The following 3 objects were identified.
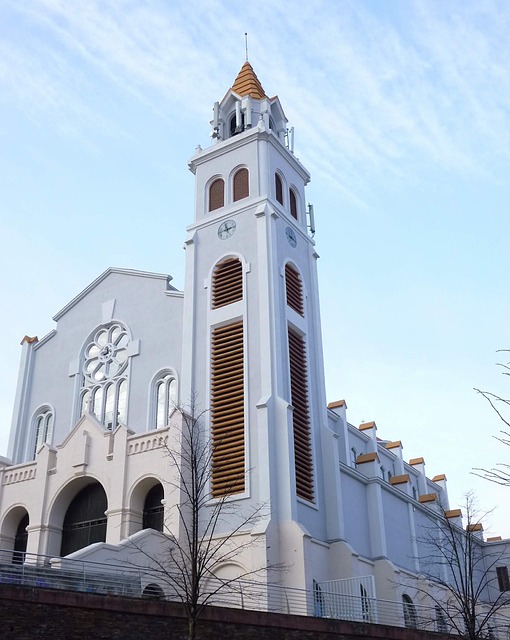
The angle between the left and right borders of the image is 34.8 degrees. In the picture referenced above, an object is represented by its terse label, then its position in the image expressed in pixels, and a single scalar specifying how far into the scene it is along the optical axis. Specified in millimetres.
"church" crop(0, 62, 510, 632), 29953
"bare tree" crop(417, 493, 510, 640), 37375
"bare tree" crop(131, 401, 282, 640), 27922
